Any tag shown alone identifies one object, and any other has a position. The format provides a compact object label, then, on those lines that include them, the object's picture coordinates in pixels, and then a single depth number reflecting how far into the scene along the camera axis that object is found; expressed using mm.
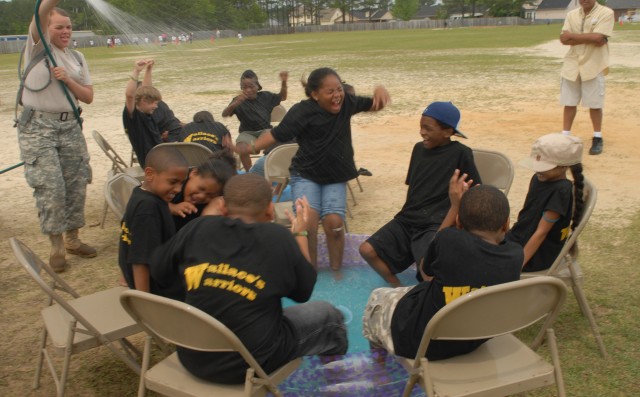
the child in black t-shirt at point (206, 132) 5922
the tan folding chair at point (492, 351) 2225
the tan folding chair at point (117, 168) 5961
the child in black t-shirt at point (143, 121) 5785
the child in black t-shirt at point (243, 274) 2383
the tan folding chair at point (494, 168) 4516
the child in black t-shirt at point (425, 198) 3975
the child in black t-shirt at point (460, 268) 2500
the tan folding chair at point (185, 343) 2211
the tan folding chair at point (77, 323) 2803
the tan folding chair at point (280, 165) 5262
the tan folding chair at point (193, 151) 5055
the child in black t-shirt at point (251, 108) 7401
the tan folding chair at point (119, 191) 3928
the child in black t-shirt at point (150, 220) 3012
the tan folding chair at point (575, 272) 3295
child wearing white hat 3383
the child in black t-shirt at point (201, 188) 3514
